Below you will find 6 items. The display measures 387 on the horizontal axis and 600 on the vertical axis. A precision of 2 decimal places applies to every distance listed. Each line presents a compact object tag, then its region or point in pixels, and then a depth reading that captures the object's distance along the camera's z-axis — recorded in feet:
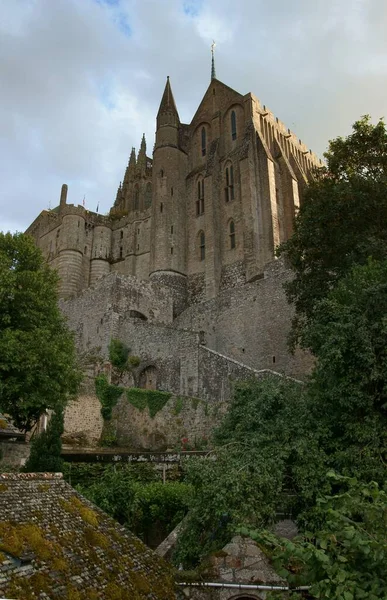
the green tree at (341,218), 62.80
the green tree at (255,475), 35.32
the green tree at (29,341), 64.44
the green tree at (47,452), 53.62
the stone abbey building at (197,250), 98.78
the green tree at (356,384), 38.45
